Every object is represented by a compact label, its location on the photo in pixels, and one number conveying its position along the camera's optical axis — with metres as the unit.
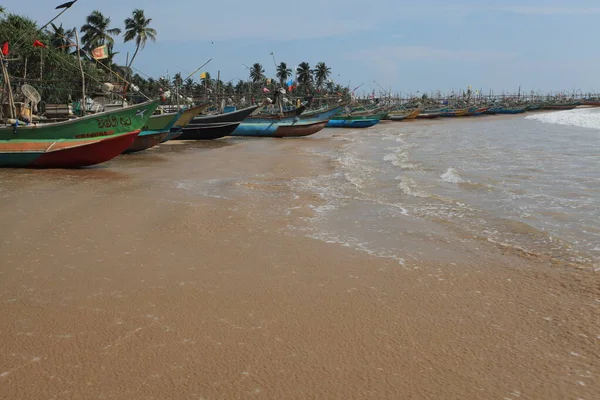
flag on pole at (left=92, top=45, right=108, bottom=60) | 14.99
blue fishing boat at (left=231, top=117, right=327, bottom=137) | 25.94
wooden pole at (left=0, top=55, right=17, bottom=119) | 11.78
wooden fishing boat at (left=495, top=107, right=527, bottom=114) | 70.31
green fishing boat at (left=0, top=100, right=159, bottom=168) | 11.44
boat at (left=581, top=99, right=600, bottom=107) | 94.94
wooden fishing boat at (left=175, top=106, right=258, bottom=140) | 22.41
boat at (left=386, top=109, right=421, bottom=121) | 48.84
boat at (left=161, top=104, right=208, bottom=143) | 19.58
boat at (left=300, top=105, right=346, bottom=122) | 29.89
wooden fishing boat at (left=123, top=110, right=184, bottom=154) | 16.39
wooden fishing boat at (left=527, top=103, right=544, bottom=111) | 79.19
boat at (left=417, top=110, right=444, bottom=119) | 53.58
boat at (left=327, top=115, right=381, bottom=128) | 36.09
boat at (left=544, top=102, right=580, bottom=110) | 85.39
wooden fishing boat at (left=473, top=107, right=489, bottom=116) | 64.06
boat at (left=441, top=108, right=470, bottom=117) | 57.80
